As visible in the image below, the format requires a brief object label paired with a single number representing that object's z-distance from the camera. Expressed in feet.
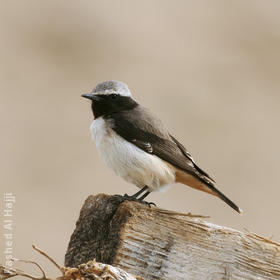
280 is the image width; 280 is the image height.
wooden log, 21.70
